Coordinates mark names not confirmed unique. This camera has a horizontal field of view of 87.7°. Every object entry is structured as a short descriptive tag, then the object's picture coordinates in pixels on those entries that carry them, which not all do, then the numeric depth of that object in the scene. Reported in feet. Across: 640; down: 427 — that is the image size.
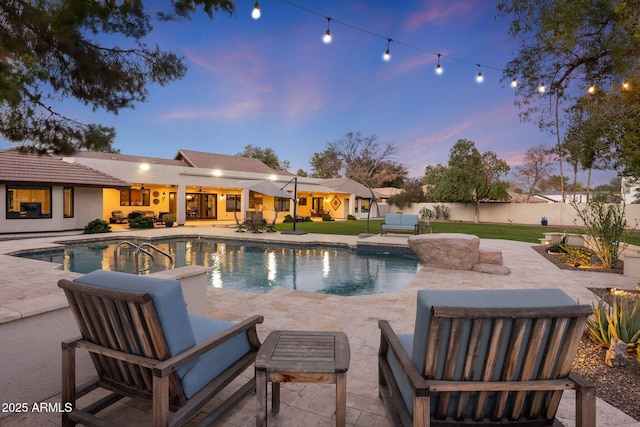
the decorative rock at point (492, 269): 23.63
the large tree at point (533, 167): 108.39
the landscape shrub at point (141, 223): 53.03
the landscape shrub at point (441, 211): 98.04
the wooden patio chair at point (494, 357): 4.77
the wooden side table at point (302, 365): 5.72
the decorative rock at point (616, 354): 9.48
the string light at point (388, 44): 19.34
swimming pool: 23.56
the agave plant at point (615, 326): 10.28
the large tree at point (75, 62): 10.64
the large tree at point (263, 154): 141.79
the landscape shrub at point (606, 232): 24.06
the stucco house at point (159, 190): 45.37
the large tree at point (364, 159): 131.75
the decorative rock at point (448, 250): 25.21
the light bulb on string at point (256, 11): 19.13
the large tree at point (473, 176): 89.10
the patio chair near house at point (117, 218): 59.57
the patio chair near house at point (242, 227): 51.84
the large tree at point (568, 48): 13.99
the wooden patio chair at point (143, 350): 5.40
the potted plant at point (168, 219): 57.06
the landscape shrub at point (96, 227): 45.60
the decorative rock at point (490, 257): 25.02
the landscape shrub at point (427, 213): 98.53
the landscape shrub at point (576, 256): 26.65
